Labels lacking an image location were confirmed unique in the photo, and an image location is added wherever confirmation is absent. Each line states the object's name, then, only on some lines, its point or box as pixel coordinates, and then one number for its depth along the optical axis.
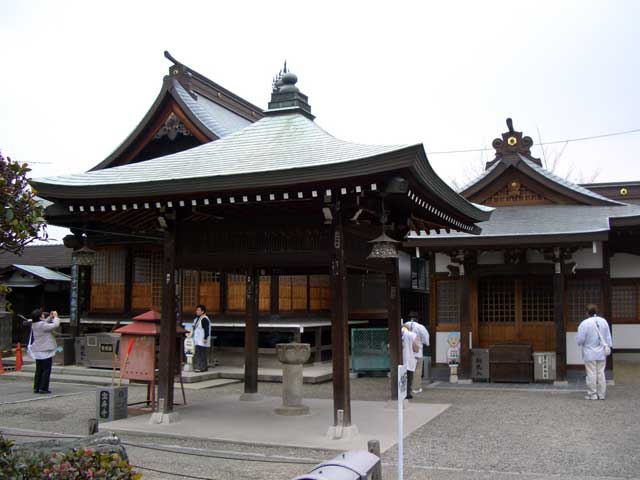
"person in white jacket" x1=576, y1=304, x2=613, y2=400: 13.31
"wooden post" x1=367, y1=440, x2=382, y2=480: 6.10
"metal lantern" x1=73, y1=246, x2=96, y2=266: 11.38
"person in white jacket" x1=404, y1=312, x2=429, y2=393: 14.55
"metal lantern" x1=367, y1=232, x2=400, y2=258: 9.37
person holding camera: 14.53
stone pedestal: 11.70
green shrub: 4.55
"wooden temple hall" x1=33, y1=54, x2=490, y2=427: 9.08
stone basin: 11.72
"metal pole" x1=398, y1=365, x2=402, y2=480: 6.13
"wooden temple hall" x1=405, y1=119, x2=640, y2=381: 15.94
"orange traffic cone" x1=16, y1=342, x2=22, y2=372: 18.78
